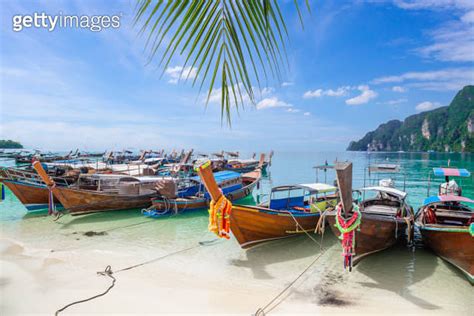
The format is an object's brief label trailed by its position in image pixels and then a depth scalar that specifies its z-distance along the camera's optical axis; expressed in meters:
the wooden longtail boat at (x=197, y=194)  14.91
